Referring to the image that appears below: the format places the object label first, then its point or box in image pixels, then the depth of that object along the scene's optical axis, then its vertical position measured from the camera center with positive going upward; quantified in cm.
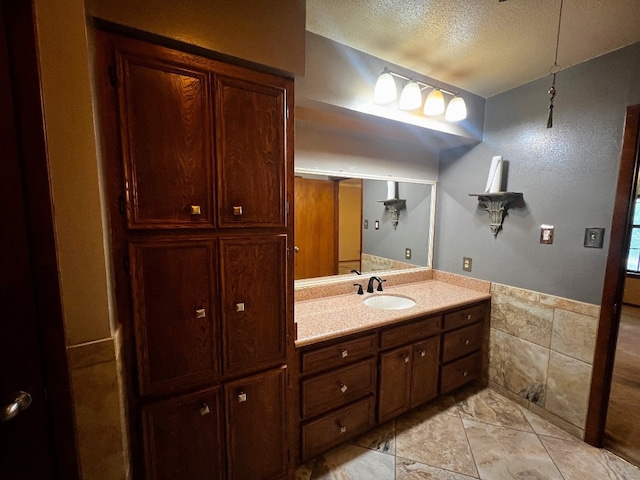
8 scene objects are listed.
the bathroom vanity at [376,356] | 142 -89
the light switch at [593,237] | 157 -12
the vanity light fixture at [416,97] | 150 +76
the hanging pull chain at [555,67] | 118 +96
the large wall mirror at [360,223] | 198 -6
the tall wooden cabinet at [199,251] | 89 -14
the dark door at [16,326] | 67 -31
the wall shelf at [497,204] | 194 +11
